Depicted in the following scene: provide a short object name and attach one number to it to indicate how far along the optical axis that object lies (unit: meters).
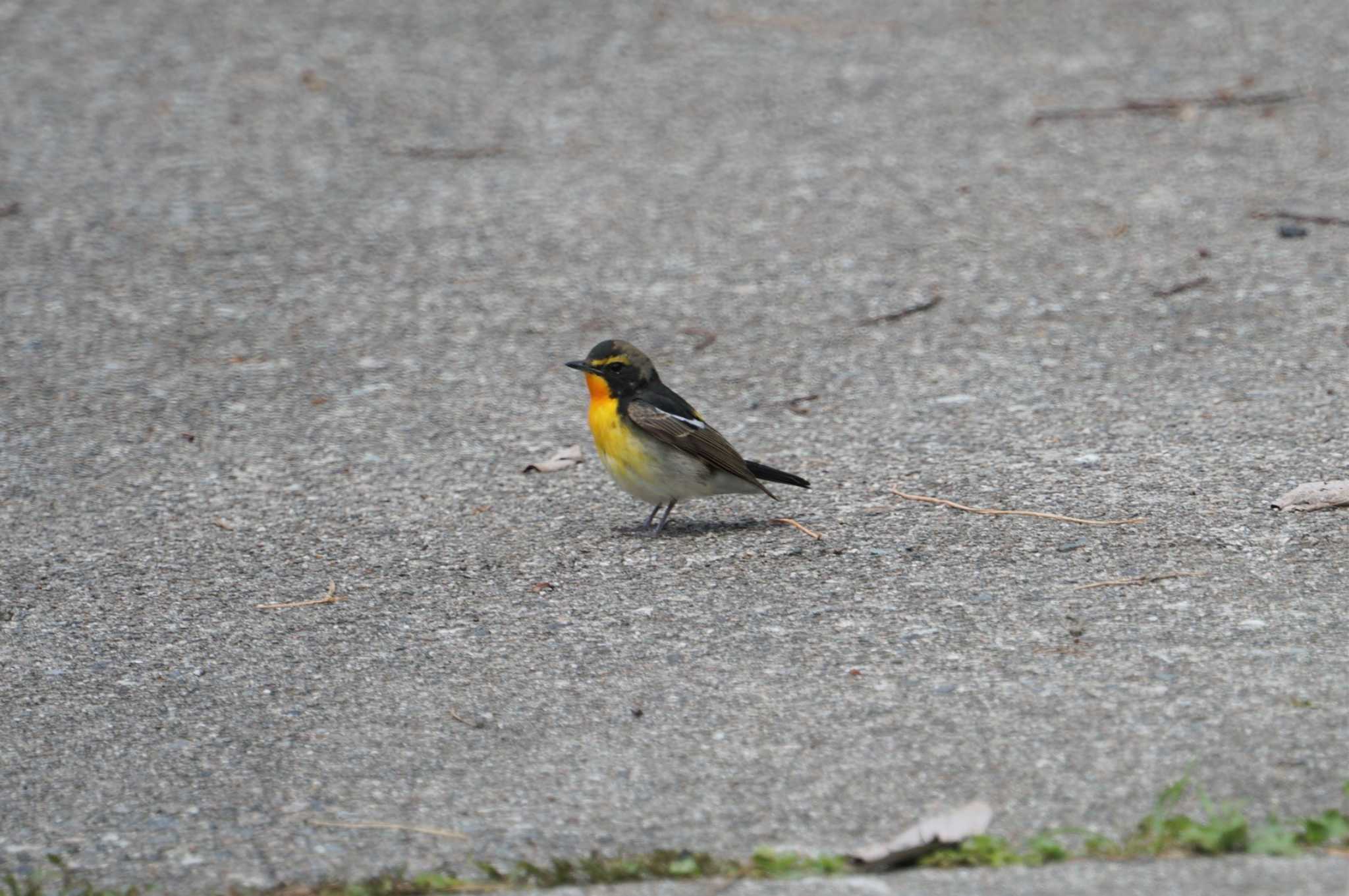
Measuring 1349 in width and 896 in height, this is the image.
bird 11.30
